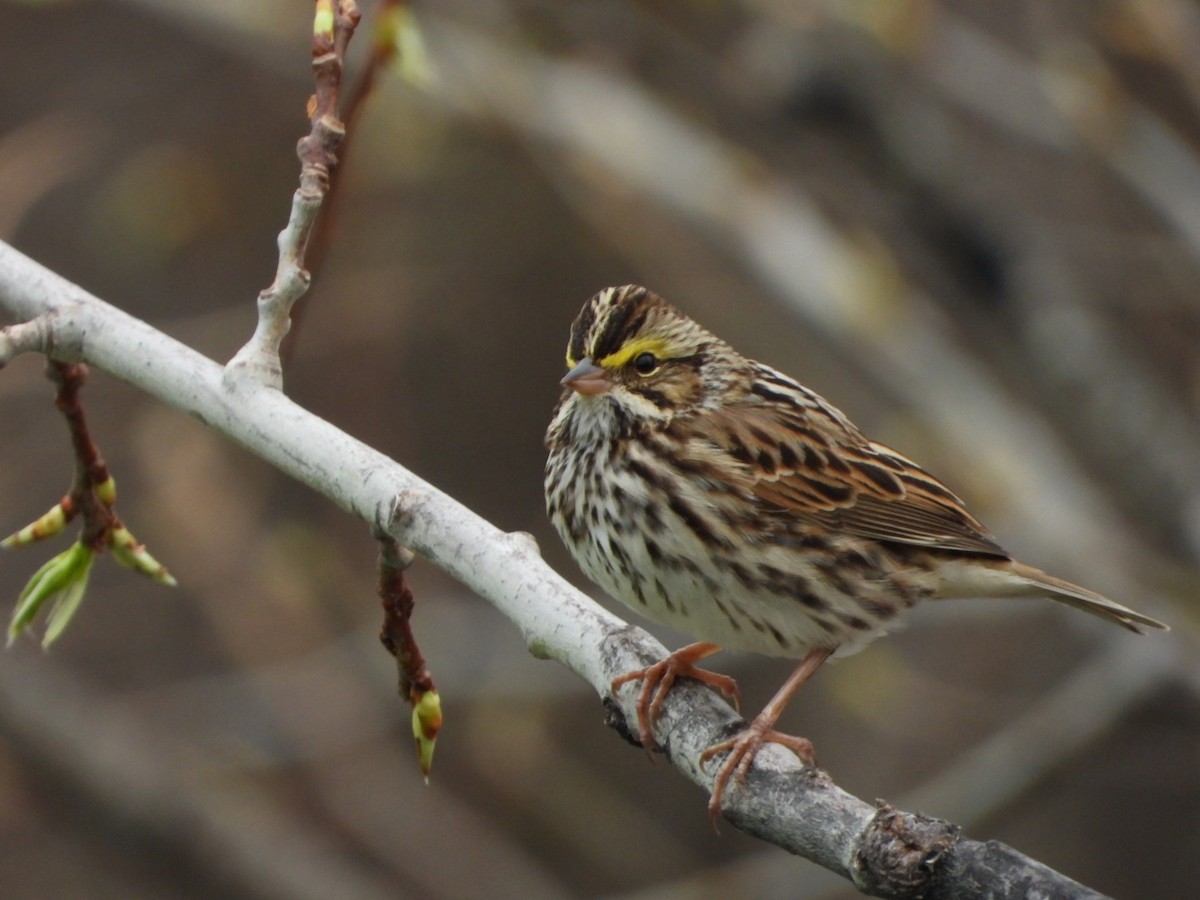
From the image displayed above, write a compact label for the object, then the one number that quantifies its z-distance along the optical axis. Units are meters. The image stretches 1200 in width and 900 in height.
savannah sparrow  8.27
